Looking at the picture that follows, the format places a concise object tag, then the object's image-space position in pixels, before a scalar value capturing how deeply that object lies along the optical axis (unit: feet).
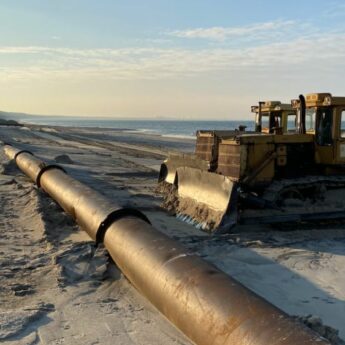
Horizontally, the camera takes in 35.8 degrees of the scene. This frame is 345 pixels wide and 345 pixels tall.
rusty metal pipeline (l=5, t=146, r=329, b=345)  12.60
